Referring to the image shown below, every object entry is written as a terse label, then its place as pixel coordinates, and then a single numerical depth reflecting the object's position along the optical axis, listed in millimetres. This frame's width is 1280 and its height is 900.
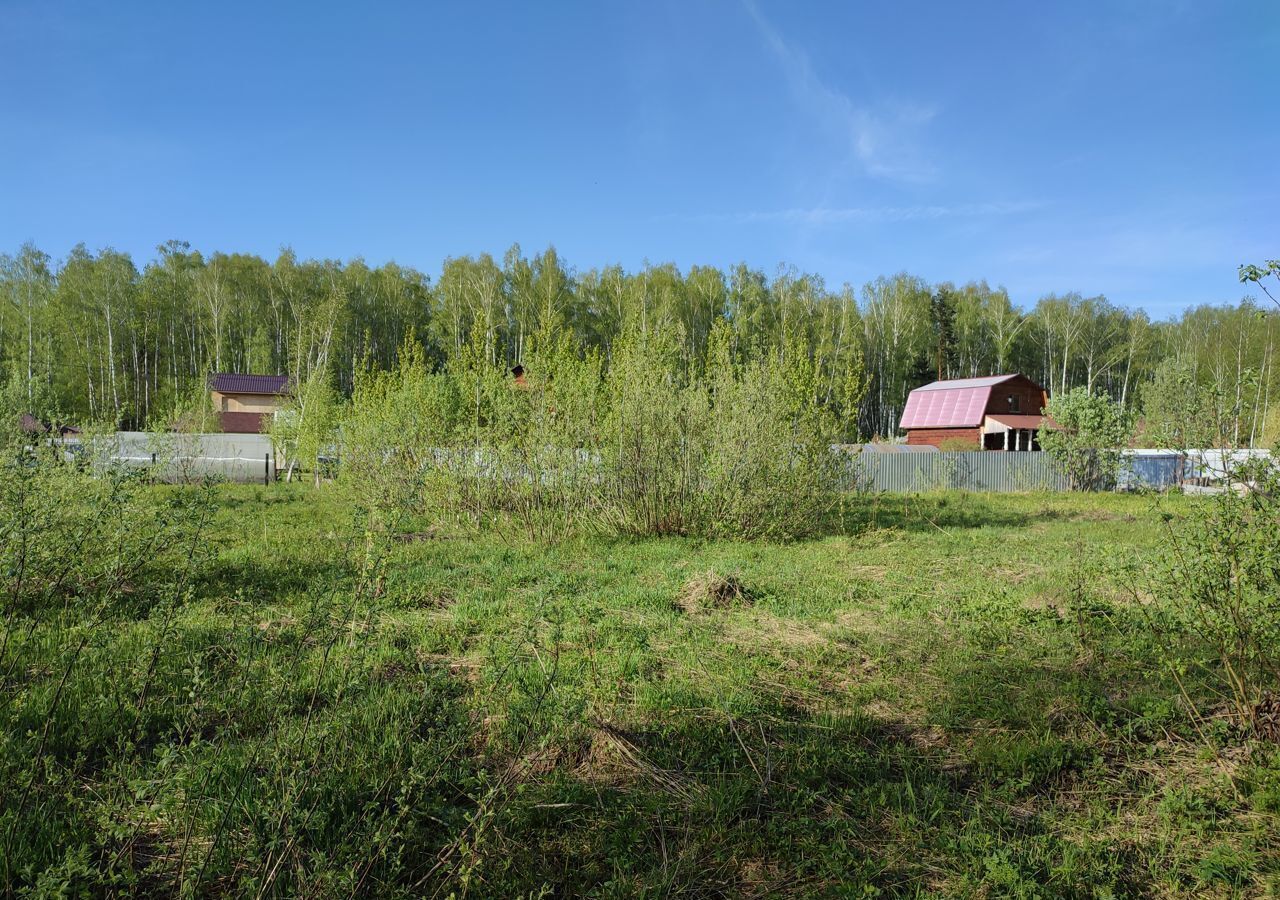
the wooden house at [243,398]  35375
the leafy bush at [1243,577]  2939
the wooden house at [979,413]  33500
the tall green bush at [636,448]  8820
